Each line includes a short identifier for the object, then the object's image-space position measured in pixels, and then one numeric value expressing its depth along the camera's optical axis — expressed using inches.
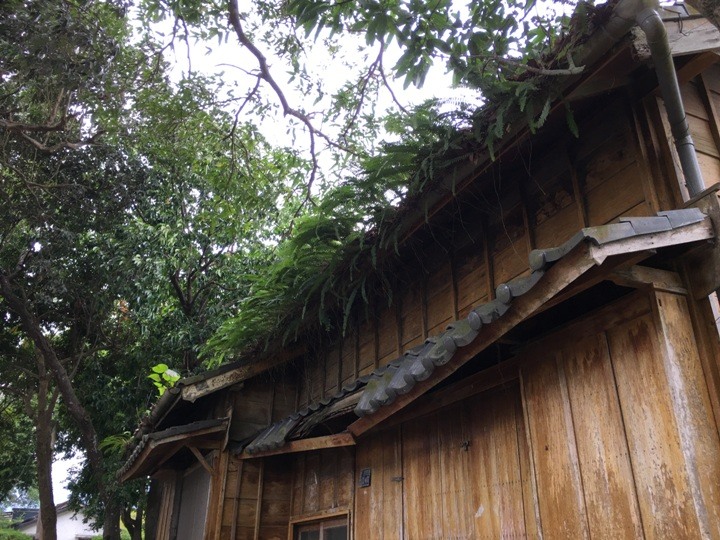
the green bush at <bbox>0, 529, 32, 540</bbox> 1259.6
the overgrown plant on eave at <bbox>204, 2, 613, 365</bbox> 154.9
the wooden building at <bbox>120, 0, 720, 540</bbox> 122.6
